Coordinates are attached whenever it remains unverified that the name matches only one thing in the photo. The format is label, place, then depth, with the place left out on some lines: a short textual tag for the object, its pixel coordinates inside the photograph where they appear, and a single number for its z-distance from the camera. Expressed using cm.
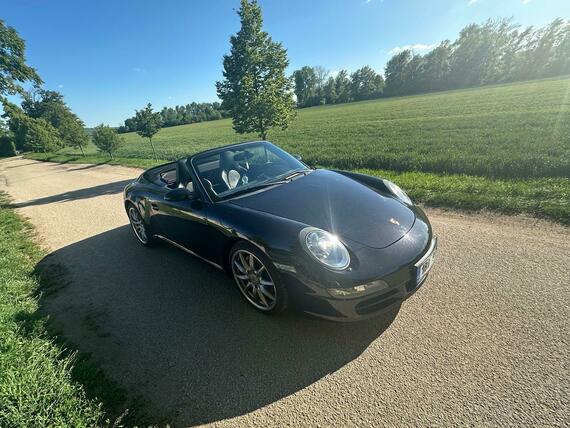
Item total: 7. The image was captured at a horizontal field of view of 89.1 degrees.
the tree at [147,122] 1720
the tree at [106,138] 2092
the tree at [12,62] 1580
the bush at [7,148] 5447
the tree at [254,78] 1140
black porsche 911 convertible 220
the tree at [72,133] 2917
